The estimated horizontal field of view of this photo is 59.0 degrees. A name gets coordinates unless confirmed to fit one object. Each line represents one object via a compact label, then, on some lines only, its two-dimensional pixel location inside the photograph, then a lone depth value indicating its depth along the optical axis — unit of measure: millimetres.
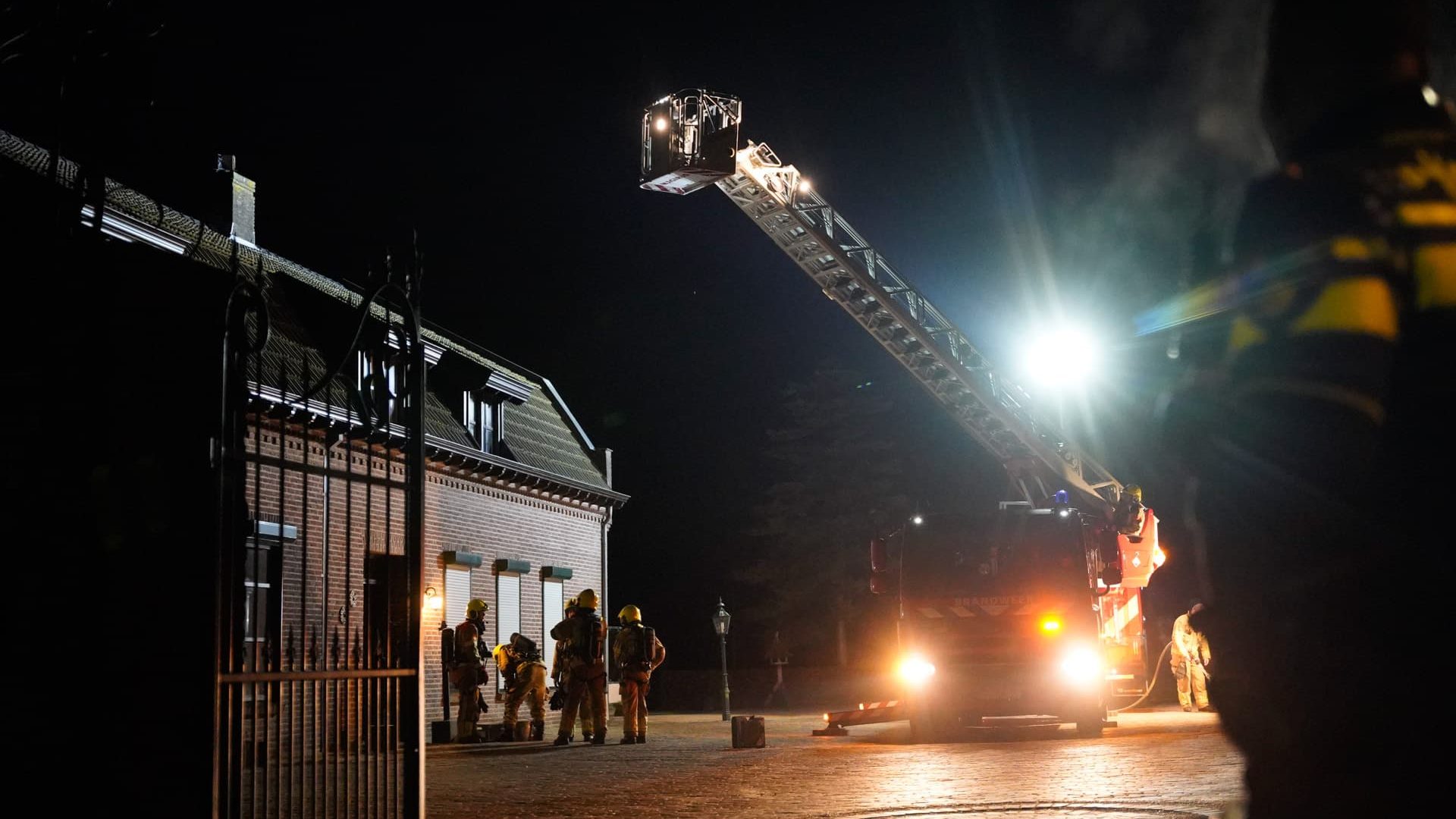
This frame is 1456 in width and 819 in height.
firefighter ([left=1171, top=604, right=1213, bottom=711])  19281
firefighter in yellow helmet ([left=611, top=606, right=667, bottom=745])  16875
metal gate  5867
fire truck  15602
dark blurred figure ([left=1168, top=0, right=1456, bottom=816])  1582
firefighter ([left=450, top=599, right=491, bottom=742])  18031
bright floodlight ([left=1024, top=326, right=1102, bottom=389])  19797
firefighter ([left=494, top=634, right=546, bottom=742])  18172
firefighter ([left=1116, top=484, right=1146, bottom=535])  15242
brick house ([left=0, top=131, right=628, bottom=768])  6012
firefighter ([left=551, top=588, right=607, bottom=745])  16516
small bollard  15461
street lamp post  26094
